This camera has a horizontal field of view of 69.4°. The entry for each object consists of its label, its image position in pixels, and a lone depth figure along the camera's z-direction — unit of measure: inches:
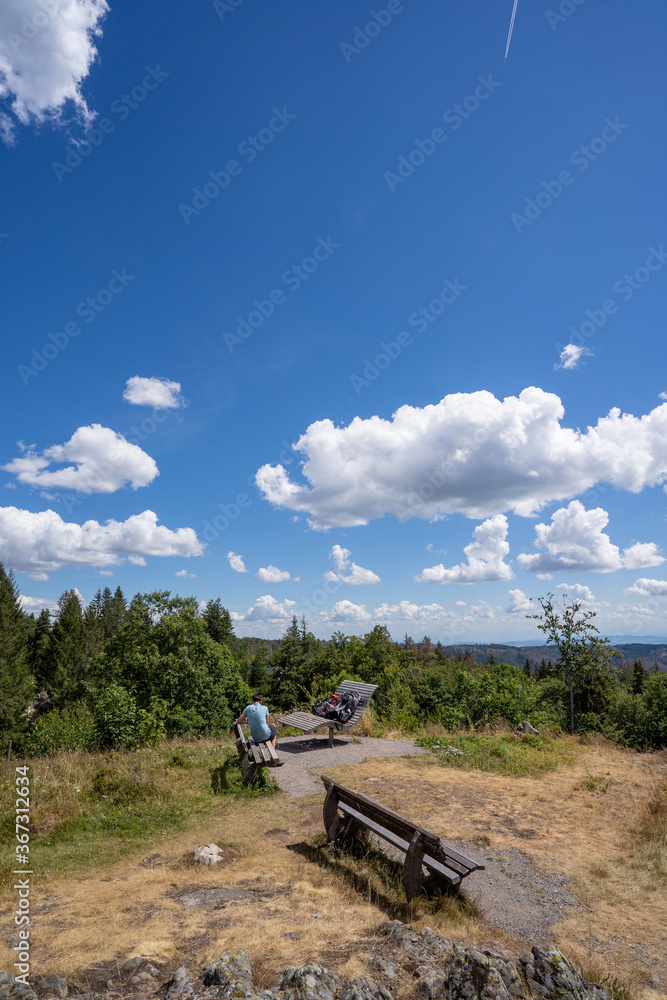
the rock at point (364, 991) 117.6
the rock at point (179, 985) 120.3
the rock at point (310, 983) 118.8
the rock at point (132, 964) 132.2
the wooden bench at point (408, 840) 178.4
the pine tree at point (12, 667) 1355.8
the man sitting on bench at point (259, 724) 323.9
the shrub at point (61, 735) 431.5
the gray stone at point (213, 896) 177.2
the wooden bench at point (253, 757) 305.9
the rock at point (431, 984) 123.8
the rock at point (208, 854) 213.0
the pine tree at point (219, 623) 2197.3
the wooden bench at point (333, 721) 442.6
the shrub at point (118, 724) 423.5
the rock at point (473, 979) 121.5
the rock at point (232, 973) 120.9
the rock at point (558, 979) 123.1
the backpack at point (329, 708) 466.0
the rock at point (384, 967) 132.3
